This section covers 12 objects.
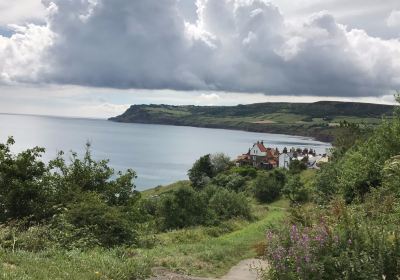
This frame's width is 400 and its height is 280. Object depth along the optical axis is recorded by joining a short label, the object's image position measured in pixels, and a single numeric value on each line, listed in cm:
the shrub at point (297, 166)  9128
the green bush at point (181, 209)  3300
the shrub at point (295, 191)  5572
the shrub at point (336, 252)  745
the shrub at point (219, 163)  10731
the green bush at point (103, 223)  1655
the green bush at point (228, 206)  3747
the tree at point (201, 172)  9862
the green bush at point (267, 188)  6625
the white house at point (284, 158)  12219
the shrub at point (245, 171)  9327
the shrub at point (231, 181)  8438
